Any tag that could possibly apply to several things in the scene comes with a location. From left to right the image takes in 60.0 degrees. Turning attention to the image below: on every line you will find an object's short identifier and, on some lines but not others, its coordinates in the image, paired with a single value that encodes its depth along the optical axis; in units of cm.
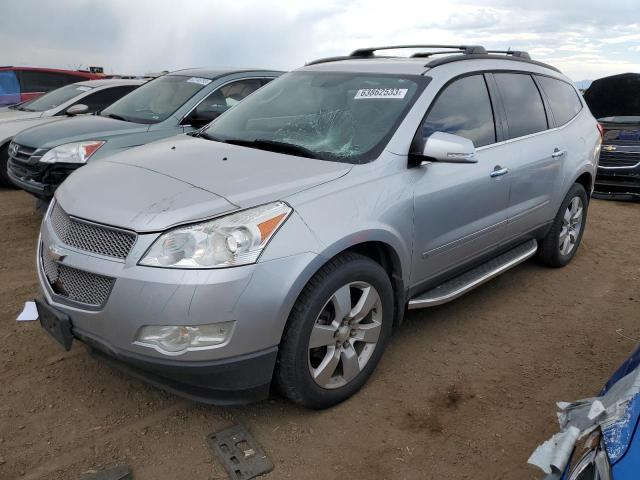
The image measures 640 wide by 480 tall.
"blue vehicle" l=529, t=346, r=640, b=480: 148
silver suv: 234
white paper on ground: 368
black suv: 841
